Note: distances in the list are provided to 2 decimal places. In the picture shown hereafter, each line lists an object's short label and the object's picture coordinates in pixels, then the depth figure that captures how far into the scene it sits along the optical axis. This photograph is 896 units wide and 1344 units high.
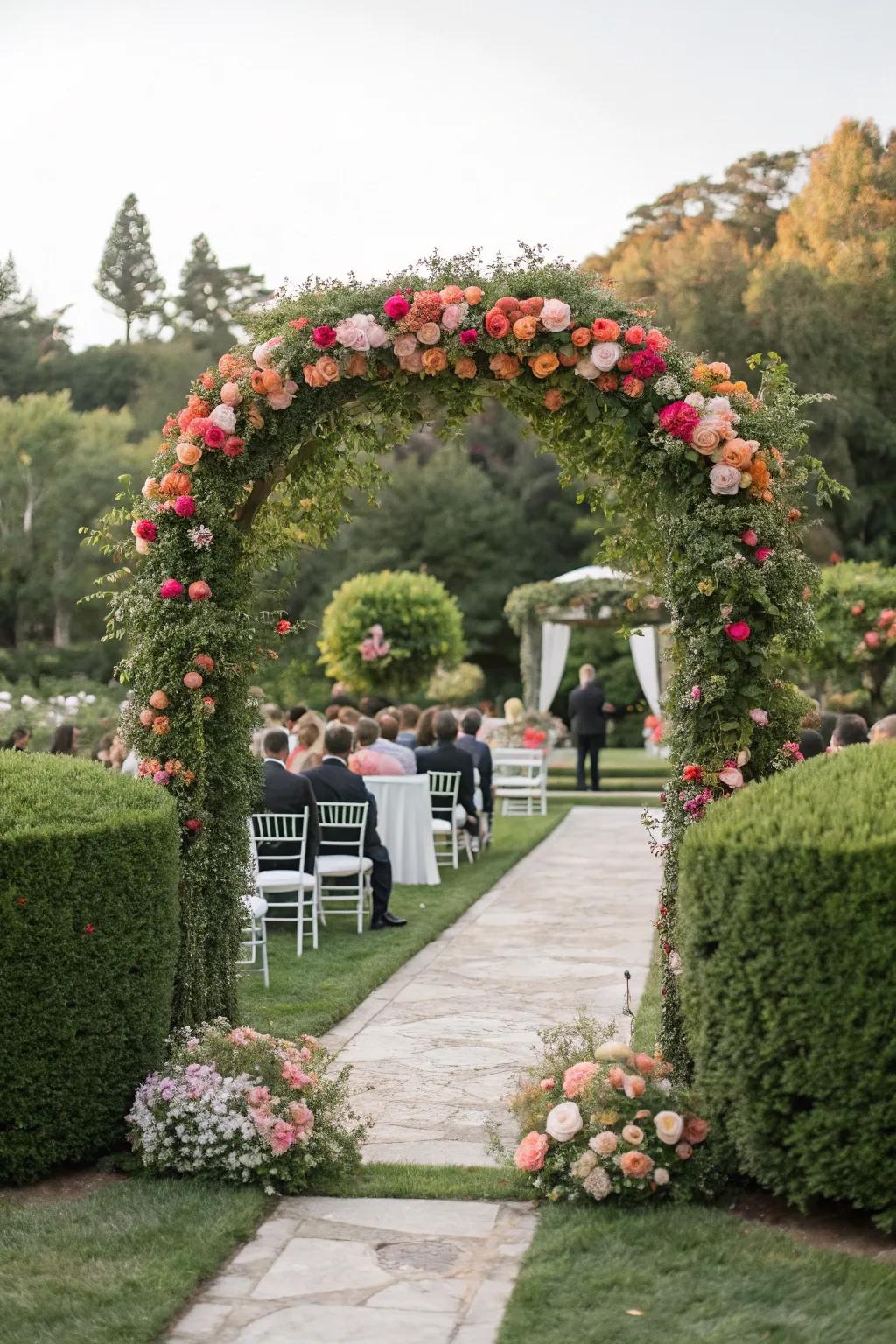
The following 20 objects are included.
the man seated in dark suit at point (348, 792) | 9.72
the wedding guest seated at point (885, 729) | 7.55
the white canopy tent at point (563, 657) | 24.78
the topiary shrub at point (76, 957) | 4.59
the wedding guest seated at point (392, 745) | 11.66
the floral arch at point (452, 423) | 5.14
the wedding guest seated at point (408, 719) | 13.96
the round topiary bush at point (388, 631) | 23.39
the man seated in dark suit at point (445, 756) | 12.34
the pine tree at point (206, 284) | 54.84
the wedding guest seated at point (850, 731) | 9.09
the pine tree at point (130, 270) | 54.31
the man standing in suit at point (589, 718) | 19.97
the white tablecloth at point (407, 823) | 11.27
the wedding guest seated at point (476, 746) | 13.48
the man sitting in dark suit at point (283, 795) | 9.01
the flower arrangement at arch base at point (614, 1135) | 4.39
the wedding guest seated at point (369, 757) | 11.45
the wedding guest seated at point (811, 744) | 9.05
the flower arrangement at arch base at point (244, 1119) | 4.65
